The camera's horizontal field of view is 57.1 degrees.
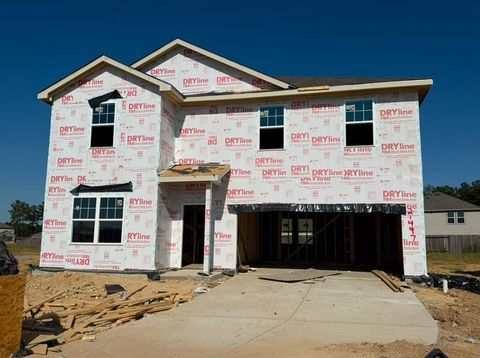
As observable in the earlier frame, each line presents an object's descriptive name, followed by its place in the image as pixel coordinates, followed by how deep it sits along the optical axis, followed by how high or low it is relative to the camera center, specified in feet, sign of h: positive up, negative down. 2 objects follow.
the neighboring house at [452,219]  133.28 +3.62
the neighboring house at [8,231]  233.35 -3.71
